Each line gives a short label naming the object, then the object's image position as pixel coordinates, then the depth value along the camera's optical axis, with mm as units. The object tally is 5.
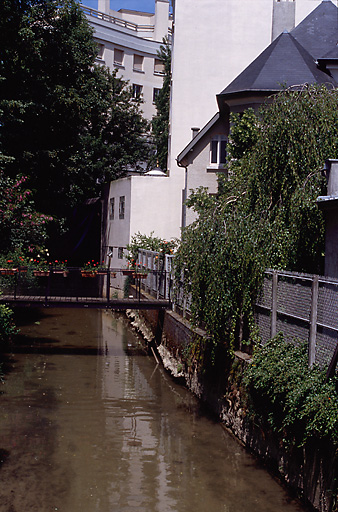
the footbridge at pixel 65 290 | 18984
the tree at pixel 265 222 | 11680
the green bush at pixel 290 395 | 7871
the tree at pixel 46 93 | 24844
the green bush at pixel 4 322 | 17938
